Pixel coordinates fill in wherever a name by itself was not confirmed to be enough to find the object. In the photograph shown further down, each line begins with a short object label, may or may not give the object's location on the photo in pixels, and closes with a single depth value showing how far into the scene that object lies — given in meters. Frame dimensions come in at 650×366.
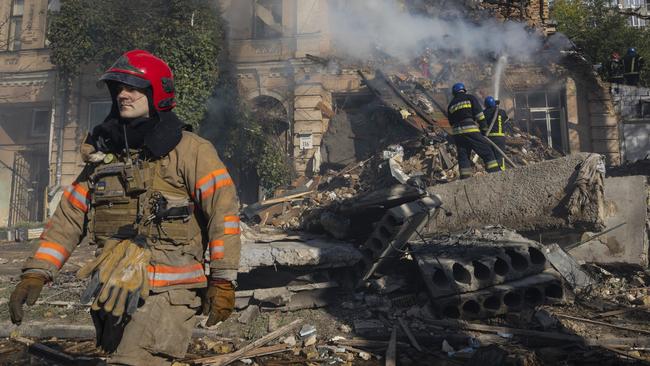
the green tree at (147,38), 13.13
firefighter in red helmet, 1.84
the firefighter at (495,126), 7.14
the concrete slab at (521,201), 4.77
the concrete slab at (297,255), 4.42
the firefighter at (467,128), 6.76
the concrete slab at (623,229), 5.04
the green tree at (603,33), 14.30
